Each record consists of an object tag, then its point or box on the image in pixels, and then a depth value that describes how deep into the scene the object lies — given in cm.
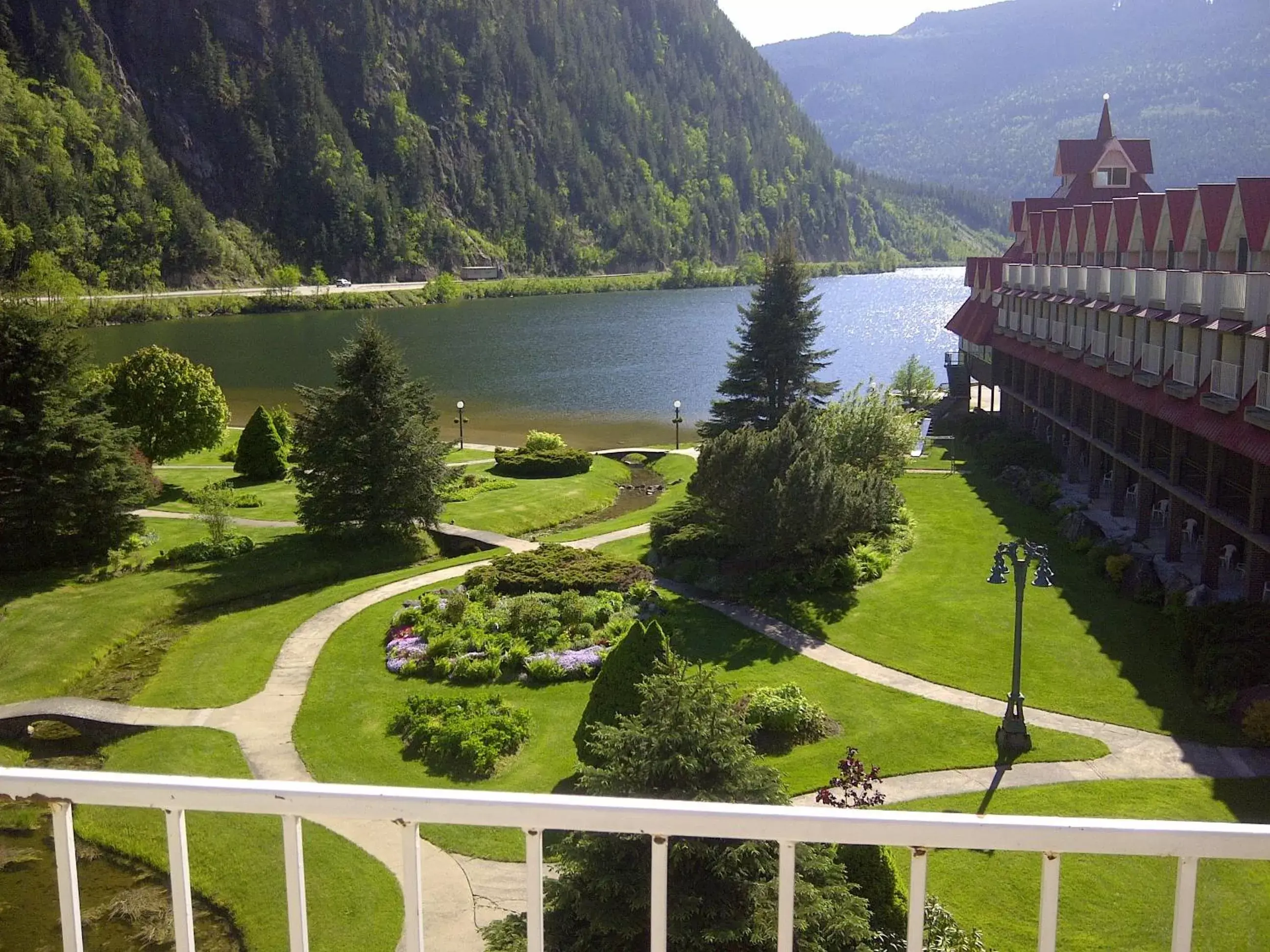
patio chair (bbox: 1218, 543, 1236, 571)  2334
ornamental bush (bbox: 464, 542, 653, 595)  2583
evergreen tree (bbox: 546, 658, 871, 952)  820
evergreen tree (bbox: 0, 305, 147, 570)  2569
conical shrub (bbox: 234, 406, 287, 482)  3953
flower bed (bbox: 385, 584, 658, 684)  2112
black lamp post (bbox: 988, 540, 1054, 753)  1683
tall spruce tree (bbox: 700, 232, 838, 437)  3788
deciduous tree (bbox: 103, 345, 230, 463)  3588
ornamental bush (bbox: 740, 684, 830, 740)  1794
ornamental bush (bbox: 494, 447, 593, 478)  4247
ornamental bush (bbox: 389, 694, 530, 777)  1722
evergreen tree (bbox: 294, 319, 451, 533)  2991
